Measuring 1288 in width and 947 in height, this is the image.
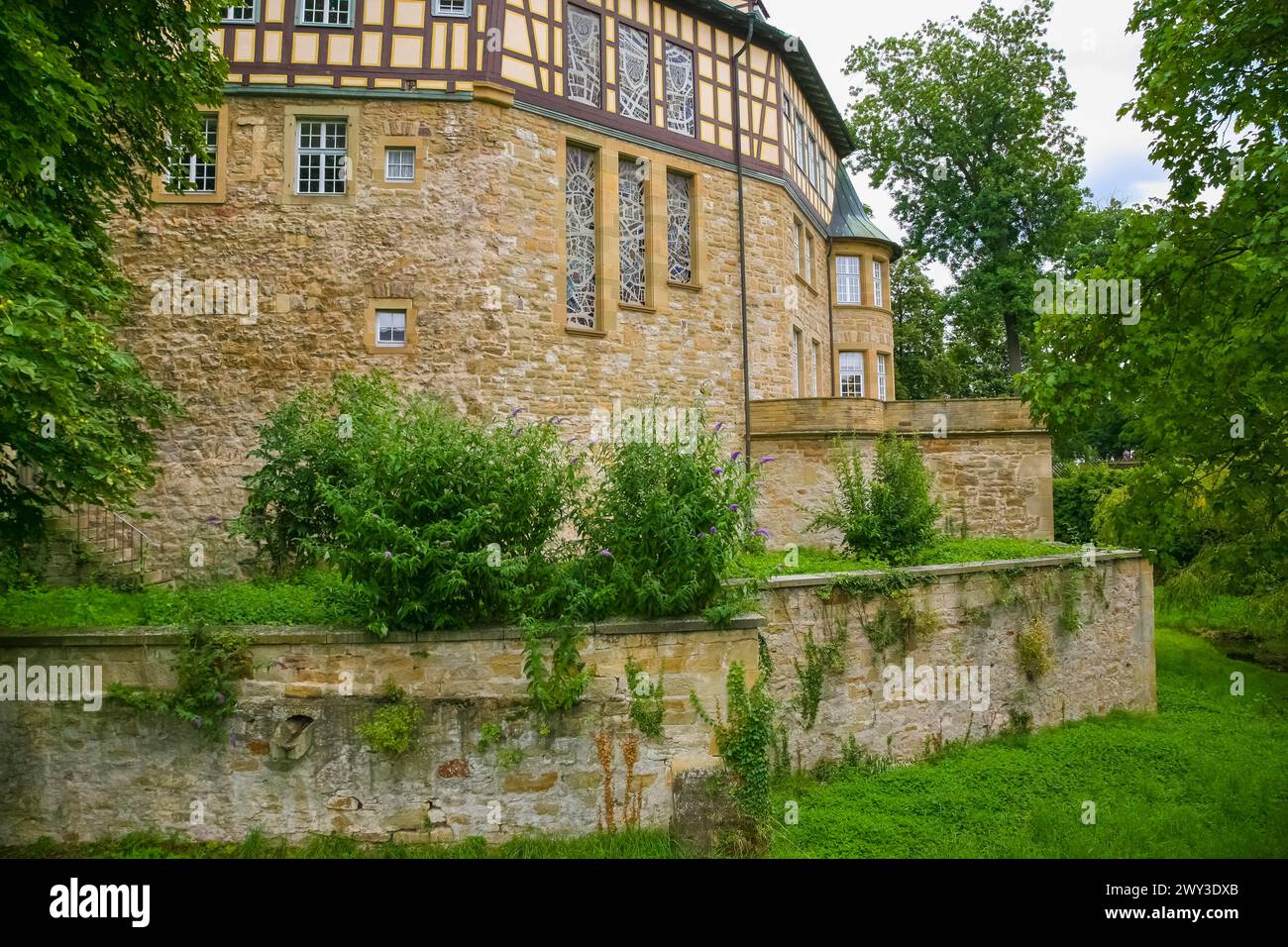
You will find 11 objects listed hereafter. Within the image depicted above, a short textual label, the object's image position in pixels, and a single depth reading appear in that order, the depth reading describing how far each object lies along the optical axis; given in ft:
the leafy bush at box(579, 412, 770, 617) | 24.27
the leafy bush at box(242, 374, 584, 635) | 23.29
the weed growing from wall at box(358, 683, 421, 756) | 23.48
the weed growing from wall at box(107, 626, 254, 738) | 23.61
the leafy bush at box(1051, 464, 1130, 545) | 81.87
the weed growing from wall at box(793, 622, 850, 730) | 32.96
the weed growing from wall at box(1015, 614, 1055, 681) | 40.27
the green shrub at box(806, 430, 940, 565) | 39.88
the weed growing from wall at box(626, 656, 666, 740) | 24.26
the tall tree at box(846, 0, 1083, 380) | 85.51
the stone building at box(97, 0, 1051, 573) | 48.42
